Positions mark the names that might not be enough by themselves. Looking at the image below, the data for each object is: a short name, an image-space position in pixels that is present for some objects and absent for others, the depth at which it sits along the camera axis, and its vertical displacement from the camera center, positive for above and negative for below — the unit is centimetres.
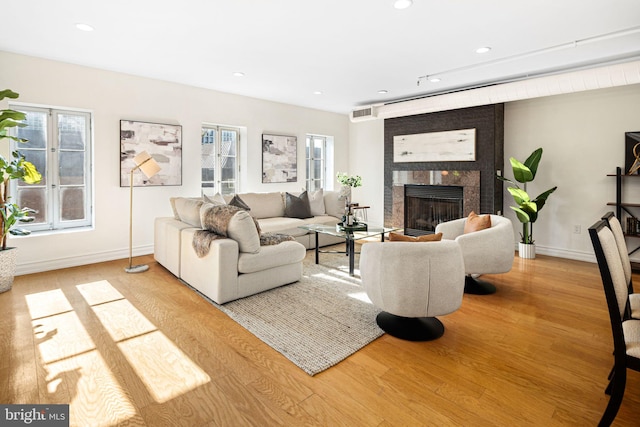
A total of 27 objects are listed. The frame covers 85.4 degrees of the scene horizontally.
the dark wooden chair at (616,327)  151 -55
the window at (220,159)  593 +86
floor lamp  436 +54
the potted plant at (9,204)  350 +3
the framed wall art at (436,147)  567 +110
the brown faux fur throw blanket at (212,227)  331 -19
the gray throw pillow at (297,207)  584 +2
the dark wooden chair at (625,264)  187 -34
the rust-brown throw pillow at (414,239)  262 -22
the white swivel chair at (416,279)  245 -50
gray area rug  240 -93
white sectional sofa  323 -52
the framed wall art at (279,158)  652 +97
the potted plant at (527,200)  487 +13
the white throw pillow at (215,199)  487 +13
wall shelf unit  441 -7
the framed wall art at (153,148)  486 +87
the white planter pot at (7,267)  354 -62
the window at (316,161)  754 +105
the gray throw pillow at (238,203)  526 +8
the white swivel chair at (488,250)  336 -40
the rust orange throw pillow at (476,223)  362 -15
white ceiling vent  641 +178
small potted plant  639 +50
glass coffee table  411 -30
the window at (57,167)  432 +53
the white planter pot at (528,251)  504 -61
